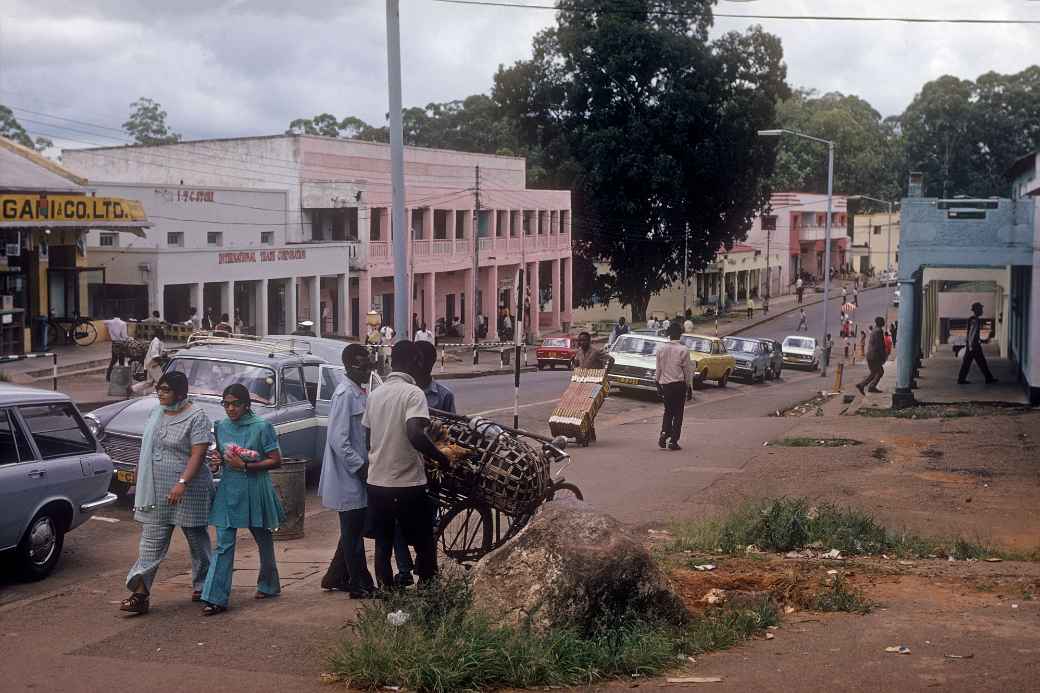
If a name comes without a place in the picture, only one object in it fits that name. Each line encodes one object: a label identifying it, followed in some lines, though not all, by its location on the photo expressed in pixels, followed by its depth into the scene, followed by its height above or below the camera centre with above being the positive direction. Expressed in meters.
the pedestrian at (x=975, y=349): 24.78 -1.34
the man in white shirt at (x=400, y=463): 7.84 -1.17
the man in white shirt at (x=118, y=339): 27.72 -1.41
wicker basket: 8.50 -1.33
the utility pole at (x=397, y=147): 15.55 +1.73
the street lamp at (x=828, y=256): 45.47 +1.17
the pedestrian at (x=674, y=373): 17.31 -1.27
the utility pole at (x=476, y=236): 51.04 +1.98
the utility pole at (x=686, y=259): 60.94 +1.28
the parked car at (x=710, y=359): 35.19 -2.21
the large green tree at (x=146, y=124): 125.31 +16.28
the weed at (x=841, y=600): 7.74 -2.04
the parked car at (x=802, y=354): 48.94 -2.78
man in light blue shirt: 8.38 -1.33
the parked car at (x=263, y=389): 13.26 -1.28
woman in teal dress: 8.23 -1.42
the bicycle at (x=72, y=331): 35.73 -1.50
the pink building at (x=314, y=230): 42.78 +2.16
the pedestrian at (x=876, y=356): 26.38 -1.57
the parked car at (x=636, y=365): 28.86 -1.94
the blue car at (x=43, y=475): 9.57 -1.59
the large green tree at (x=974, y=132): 81.56 +10.40
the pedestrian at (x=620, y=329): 42.25 -1.58
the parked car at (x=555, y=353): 42.22 -2.42
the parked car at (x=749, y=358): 39.06 -2.40
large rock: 6.98 -1.73
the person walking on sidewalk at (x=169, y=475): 8.21 -1.32
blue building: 22.67 +0.71
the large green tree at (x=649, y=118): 58.53 +8.16
